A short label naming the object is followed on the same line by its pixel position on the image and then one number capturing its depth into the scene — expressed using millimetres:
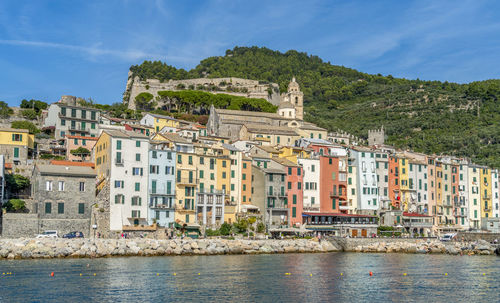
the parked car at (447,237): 76750
